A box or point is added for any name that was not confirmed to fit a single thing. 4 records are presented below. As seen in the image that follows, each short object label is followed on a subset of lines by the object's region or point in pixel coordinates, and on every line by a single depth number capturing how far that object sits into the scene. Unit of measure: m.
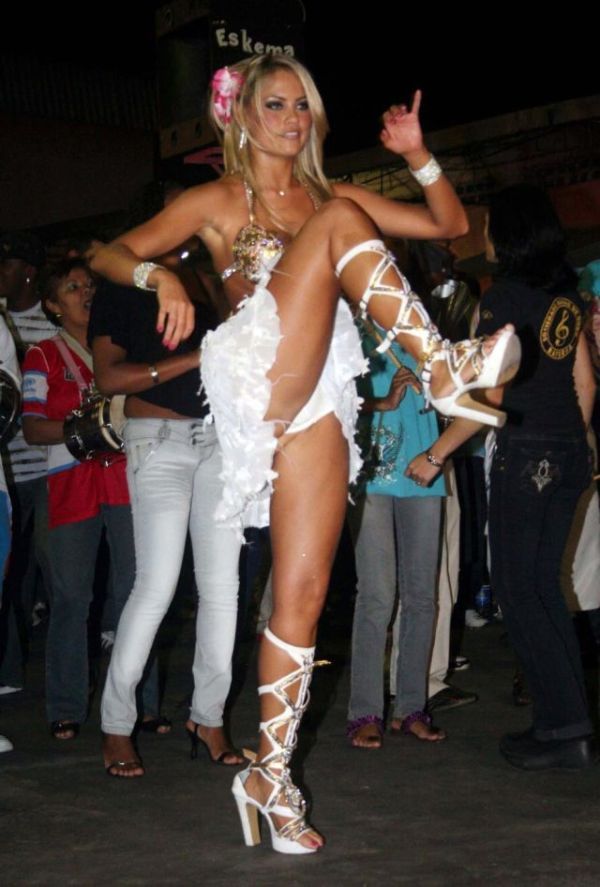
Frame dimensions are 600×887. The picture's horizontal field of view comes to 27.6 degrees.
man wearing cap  5.71
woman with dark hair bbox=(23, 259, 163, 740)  4.65
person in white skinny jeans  3.99
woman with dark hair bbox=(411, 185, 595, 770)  3.90
